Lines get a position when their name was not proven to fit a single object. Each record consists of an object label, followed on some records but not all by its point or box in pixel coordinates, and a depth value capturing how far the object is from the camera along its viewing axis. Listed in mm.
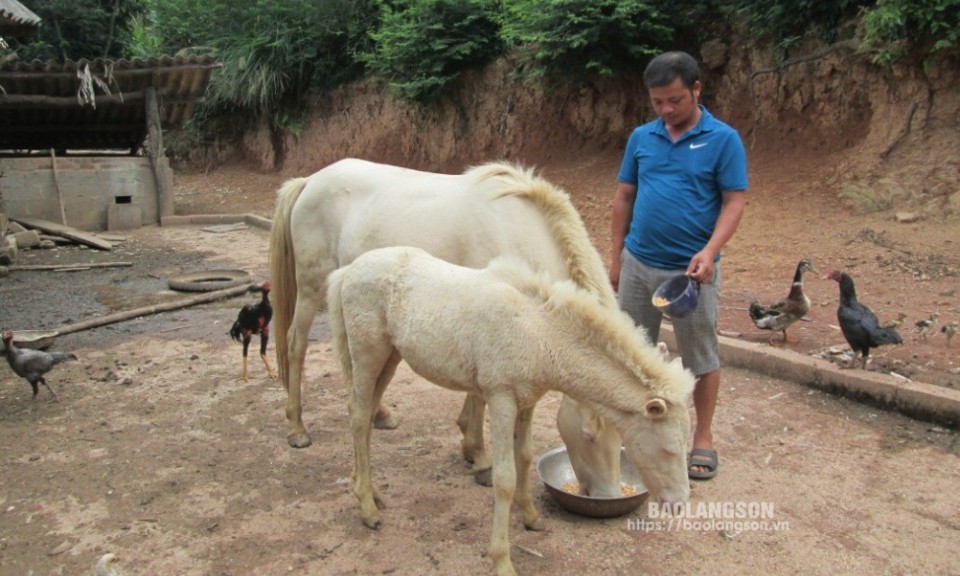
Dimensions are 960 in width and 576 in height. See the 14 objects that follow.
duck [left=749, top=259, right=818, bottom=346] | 5402
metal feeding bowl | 3215
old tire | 8367
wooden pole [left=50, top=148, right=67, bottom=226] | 13430
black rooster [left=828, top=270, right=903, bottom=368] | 4602
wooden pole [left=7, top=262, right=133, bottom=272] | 9867
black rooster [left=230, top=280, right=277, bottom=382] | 5461
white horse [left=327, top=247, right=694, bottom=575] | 2652
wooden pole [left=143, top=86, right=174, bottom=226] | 14156
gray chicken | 4777
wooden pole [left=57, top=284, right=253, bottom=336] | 6633
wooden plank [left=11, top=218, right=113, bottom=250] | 11742
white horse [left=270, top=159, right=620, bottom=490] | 3441
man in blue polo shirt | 3242
